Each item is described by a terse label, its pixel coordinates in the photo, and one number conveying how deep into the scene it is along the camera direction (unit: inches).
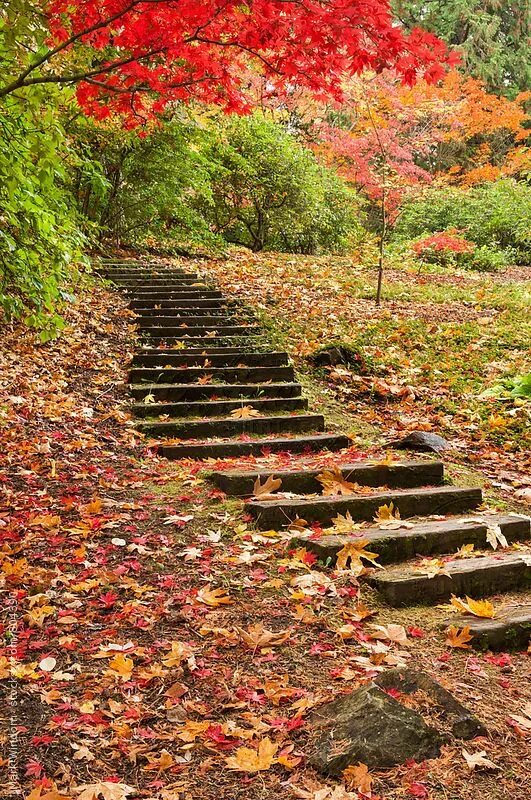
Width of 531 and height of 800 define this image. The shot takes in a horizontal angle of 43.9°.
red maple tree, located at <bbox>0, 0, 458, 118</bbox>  143.8
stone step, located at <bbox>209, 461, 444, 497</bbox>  177.3
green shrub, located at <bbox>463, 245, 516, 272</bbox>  581.3
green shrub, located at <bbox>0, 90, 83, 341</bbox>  183.3
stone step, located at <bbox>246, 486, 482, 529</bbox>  157.5
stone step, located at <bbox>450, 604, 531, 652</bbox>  117.2
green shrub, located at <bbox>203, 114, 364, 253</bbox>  552.4
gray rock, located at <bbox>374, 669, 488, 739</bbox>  93.2
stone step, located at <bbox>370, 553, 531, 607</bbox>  129.2
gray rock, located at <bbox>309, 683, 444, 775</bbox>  86.8
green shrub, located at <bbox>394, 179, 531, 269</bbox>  626.9
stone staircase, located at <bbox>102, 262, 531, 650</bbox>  135.0
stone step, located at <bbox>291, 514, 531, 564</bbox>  142.0
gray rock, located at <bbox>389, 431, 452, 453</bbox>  213.2
